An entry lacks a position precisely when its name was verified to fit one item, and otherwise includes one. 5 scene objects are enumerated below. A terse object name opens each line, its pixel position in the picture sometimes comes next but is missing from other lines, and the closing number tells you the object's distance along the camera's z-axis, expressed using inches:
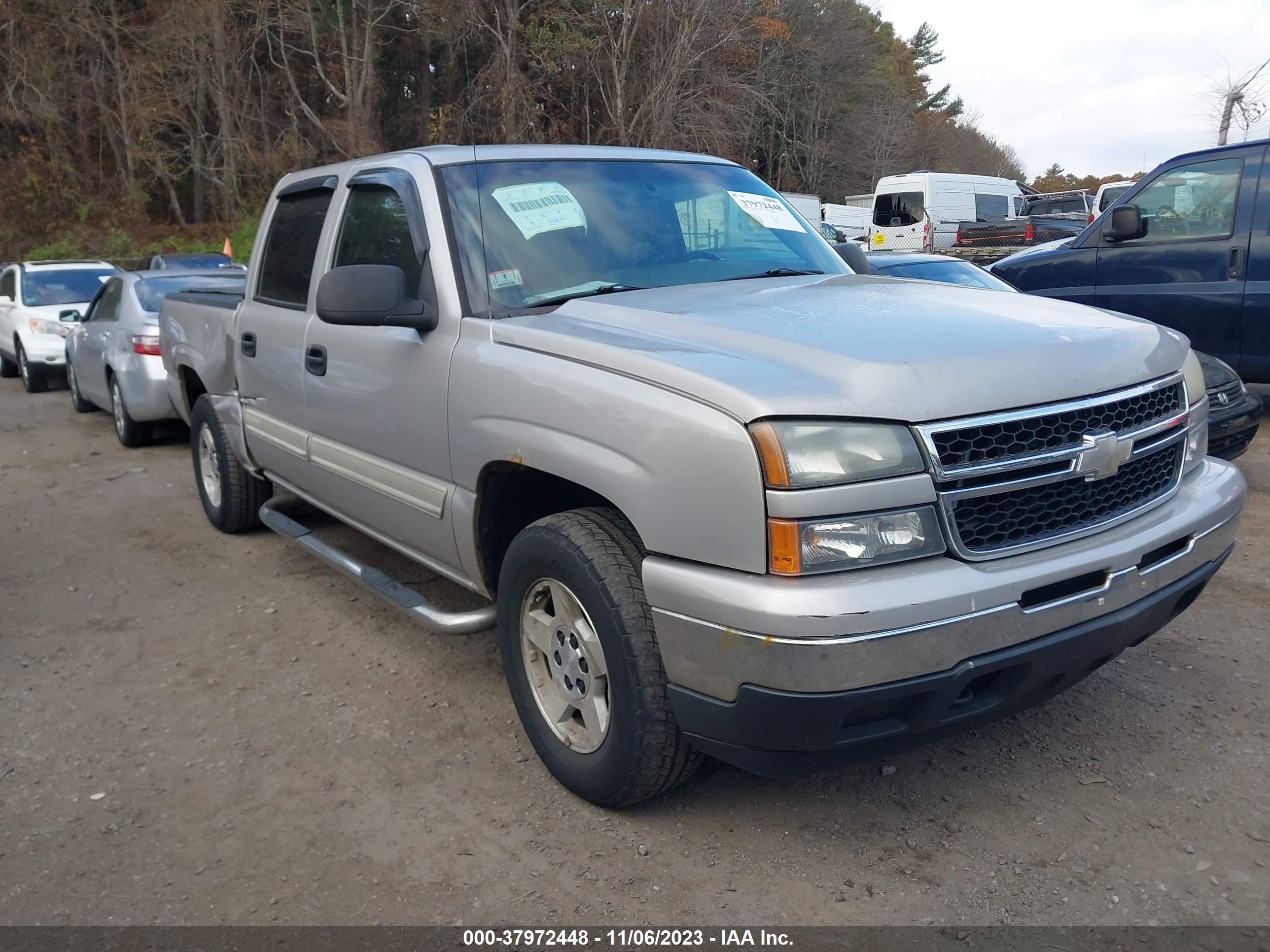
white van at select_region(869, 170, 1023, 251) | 918.4
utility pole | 777.6
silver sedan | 334.6
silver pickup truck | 94.5
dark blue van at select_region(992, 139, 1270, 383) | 277.0
